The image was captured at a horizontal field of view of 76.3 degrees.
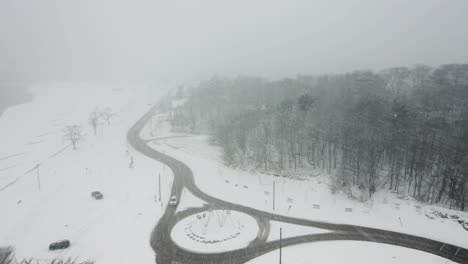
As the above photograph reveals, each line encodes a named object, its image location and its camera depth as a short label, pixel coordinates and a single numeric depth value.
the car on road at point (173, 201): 48.25
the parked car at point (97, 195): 49.94
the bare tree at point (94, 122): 98.09
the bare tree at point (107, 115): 114.90
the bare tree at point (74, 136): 83.00
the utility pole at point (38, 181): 55.56
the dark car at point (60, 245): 35.94
